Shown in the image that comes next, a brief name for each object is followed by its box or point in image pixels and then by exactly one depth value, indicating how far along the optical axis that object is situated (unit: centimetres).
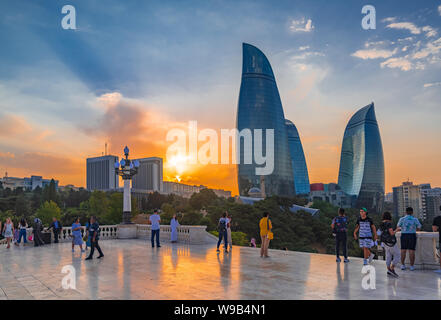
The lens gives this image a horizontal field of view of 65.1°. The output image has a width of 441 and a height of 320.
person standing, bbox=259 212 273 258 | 1277
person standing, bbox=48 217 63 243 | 2002
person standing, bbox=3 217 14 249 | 1809
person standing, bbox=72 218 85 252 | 1625
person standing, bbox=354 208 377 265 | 959
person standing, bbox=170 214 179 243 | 1922
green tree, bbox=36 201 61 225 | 7598
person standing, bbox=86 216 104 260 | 1296
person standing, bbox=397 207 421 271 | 962
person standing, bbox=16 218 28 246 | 1918
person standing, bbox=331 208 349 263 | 1139
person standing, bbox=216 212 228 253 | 1515
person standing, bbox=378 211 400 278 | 897
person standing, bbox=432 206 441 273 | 927
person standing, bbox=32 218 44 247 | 1886
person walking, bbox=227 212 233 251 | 1584
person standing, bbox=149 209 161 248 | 1694
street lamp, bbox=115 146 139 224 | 2200
